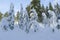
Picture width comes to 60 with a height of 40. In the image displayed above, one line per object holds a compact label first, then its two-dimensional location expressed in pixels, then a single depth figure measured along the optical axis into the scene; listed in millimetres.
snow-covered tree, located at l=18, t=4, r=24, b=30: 31809
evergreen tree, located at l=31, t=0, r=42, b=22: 36812
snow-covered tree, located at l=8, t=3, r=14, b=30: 31753
